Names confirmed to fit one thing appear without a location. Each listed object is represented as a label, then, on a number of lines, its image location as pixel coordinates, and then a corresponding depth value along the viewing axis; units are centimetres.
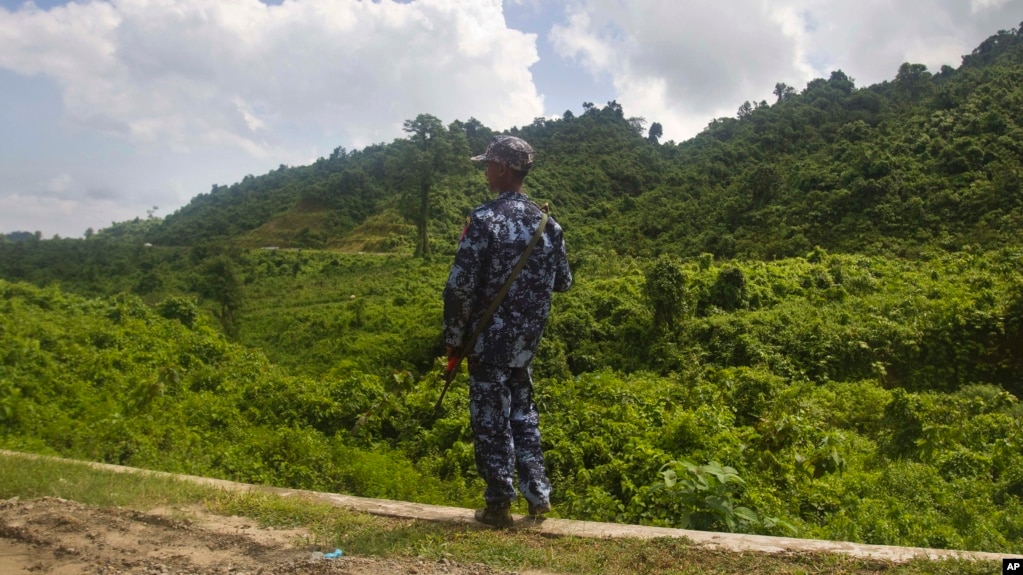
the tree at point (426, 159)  3100
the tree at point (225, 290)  2395
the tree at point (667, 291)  1582
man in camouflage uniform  301
